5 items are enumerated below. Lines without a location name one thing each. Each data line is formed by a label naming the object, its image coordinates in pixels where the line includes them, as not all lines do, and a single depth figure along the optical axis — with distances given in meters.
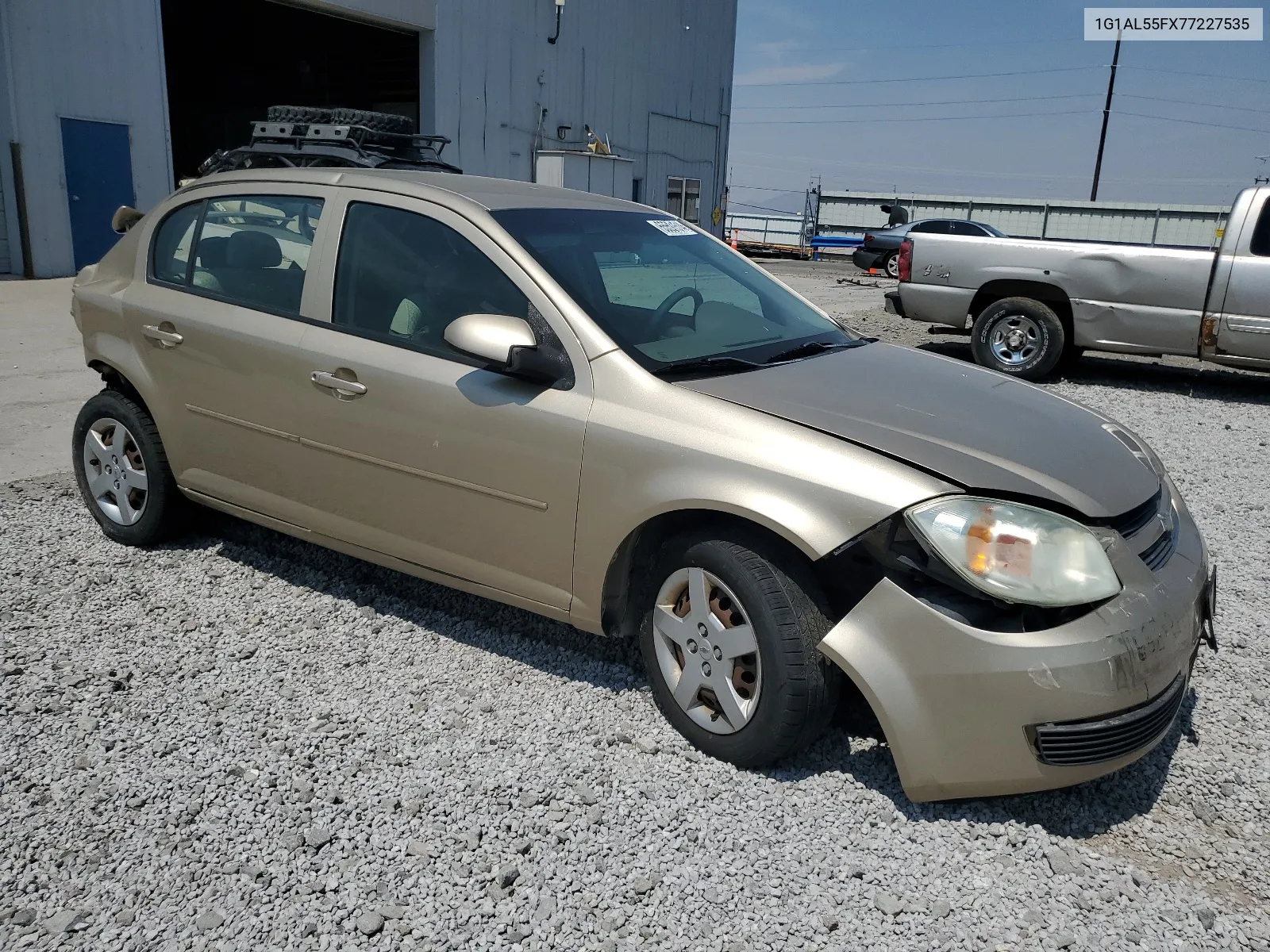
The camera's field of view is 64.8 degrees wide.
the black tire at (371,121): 4.96
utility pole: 39.56
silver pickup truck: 8.91
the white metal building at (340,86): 14.66
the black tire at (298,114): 5.00
